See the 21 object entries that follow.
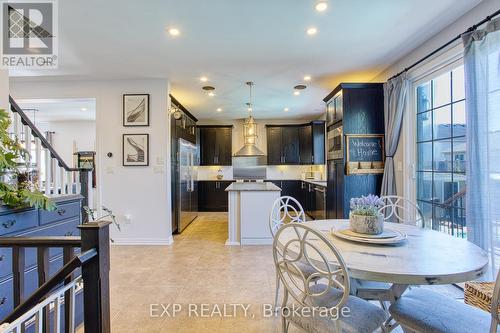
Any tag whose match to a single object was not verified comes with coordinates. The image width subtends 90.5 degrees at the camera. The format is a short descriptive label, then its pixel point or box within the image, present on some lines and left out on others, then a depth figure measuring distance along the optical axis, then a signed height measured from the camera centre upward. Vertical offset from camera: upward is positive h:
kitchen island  4.15 -0.84
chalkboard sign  3.70 +0.20
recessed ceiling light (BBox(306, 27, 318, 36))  2.65 +1.48
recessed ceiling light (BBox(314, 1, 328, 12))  2.23 +1.47
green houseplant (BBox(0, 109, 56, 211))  1.59 -0.06
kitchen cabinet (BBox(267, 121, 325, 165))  7.15 +0.66
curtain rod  2.05 +1.25
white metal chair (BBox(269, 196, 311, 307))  1.95 -0.57
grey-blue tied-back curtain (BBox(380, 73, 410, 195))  3.29 +0.64
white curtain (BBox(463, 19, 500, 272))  2.04 +0.22
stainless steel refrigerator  4.93 -0.37
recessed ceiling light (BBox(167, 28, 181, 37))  2.64 +1.49
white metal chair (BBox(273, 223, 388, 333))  1.25 -0.79
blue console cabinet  1.63 -0.46
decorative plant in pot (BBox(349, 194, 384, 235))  1.70 -0.35
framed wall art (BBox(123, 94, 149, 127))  4.17 +1.00
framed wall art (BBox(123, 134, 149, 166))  4.18 +0.34
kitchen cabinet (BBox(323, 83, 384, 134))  3.71 +0.87
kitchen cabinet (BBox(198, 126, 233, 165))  7.24 +0.69
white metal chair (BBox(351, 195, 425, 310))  1.64 -0.85
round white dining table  1.19 -0.51
